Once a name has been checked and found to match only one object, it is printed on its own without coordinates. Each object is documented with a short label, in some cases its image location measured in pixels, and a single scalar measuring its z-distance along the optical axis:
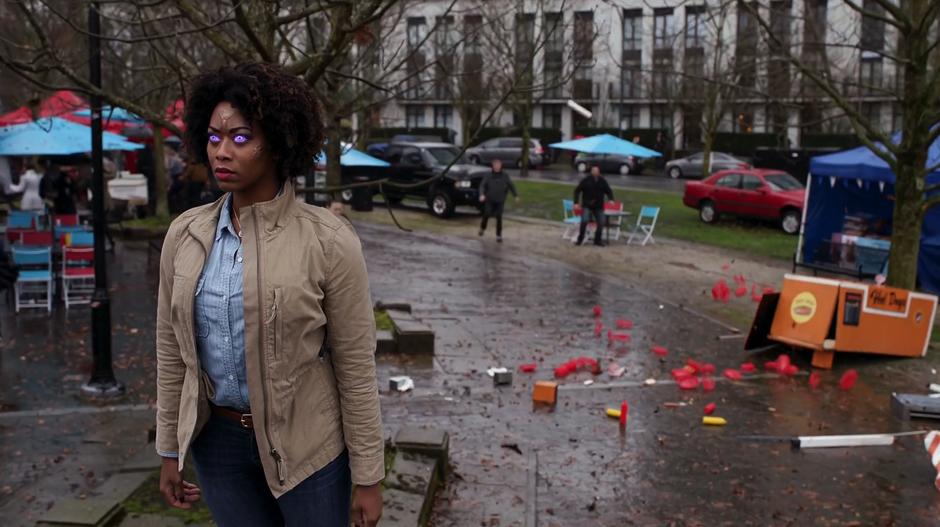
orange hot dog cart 9.91
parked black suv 24.39
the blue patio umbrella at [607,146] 24.14
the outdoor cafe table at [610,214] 20.17
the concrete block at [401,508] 4.92
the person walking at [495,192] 20.12
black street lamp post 7.95
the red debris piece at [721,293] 14.05
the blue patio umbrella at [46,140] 14.38
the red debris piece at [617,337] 11.16
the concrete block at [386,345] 9.91
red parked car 22.98
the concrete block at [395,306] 11.62
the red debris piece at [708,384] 9.02
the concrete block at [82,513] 4.61
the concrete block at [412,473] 5.47
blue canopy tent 15.28
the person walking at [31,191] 16.98
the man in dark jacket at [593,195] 19.75
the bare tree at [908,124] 10.30
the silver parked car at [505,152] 47.16
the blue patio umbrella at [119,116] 20.82
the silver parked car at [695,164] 41.97
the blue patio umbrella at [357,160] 20.10
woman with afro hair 2.56
